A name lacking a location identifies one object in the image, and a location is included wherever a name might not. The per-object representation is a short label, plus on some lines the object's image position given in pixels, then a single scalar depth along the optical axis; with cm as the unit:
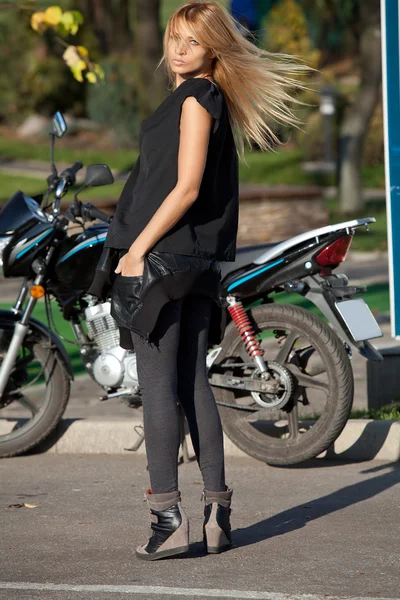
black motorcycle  1091
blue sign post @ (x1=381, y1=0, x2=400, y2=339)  1223
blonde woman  800
